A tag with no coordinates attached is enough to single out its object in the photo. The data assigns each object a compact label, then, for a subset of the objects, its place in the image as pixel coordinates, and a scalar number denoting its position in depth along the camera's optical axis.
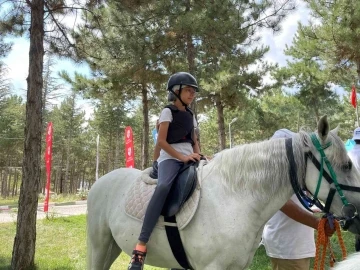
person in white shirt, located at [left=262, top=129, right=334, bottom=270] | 2.75
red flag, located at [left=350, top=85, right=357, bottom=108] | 15.39
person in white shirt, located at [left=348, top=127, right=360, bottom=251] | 4.32
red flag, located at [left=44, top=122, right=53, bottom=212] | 13.36
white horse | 2.16
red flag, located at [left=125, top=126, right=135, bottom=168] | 14.18
